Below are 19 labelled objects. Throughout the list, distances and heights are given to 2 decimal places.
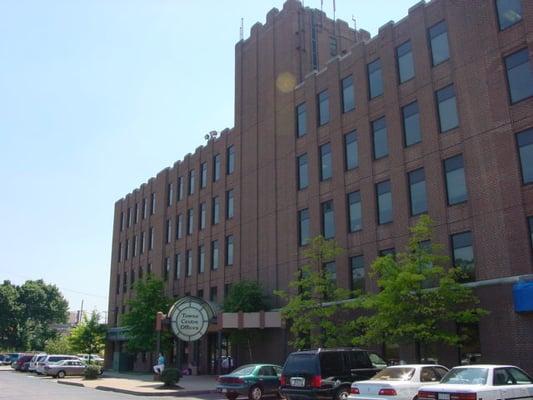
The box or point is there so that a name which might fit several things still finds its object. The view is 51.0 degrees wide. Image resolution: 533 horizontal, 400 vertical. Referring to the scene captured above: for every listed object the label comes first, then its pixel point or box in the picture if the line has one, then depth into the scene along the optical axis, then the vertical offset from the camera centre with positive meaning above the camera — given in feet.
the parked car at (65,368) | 148.56 -4.58
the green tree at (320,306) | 90.17 +6.58
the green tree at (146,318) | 146.51 +8.19
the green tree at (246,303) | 121.39 +9.68
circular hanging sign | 103.40 +5.43
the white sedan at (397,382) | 48.21 -3.11
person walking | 108.14 -3.18
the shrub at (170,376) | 96.27 -4.52
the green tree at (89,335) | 195.83 +5.22
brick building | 79.00 +34.81
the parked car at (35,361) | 163.84 -2.93
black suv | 56.80 -2.65
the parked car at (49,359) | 155.33 -2.33
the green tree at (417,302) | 71.92 +5.68
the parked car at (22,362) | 186.88 -3.59
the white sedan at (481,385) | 41.78 -3.00
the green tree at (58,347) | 266.96 +1.76
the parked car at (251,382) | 75.00 -4.46
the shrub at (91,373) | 132.28 -5.20
